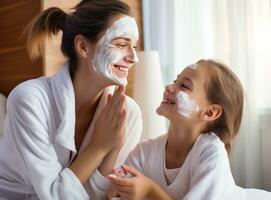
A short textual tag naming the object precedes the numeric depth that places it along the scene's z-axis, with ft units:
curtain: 5.91
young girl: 3.58
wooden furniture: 6.50
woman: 3.51
